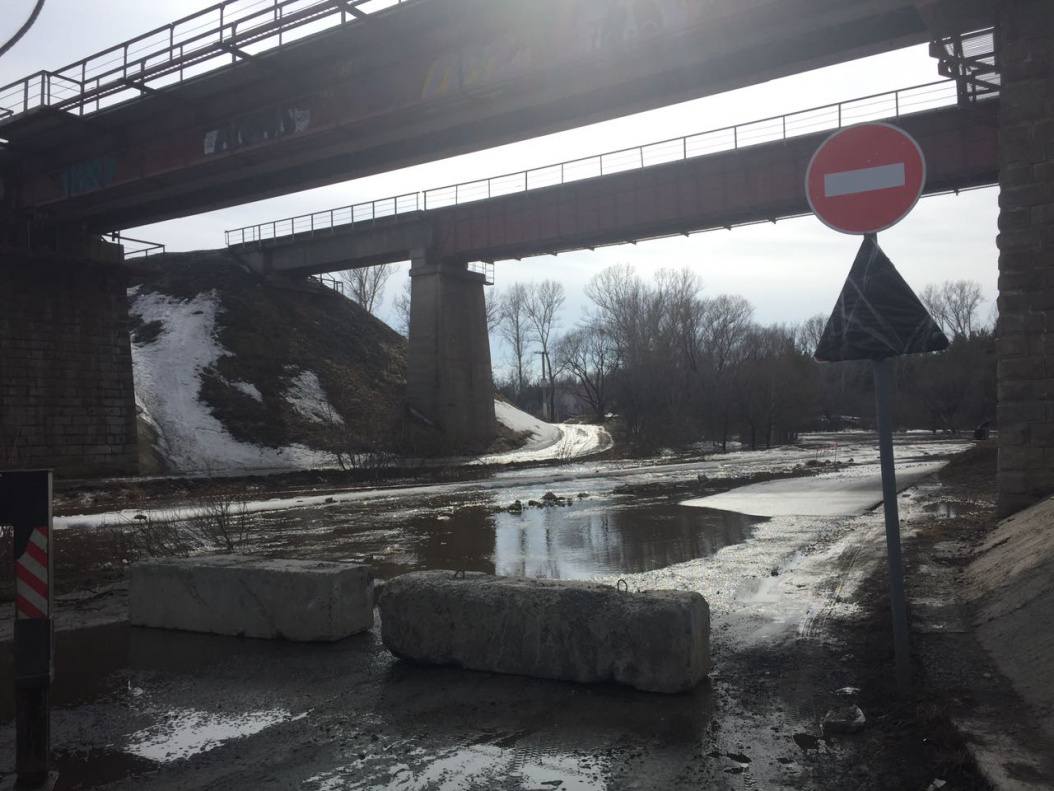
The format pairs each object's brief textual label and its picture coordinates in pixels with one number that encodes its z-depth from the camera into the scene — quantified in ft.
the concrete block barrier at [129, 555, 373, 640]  22.29
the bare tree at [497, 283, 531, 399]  358.84
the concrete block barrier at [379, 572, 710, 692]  17.19
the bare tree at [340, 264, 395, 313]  308.60
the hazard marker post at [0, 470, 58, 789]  13.73
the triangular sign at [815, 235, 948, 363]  16.89
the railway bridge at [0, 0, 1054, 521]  39.29
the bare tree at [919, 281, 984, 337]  330.13
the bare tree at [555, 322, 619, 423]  290.76
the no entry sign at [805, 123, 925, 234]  17.02
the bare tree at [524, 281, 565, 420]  358.43
